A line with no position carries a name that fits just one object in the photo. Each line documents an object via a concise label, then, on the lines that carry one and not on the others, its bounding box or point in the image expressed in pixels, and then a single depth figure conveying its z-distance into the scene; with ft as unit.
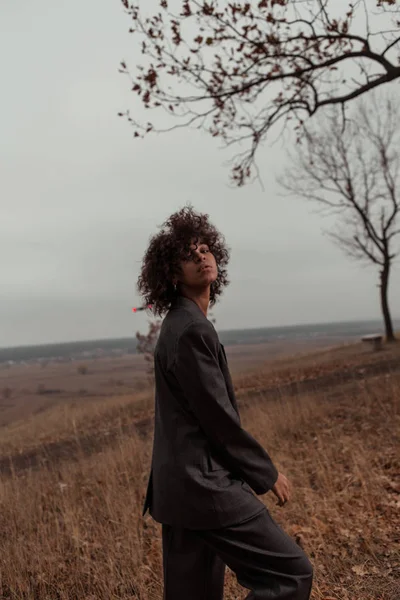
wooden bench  64.49
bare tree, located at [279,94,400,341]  69.92
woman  7.30
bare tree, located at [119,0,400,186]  24.21
